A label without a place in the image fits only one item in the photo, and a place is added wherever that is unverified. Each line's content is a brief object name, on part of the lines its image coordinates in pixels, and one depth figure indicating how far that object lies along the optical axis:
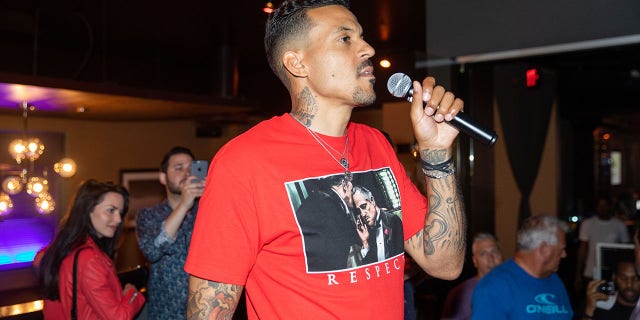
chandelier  5.33
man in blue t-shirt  2.91
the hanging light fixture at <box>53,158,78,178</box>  5.66
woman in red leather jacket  2.77
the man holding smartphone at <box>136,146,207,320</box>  2.92
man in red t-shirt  1.19
